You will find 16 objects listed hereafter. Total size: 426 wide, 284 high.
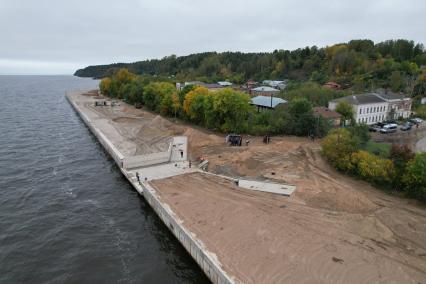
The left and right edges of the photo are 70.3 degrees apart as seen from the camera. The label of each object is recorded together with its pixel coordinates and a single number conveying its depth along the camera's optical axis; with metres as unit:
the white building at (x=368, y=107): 54.65
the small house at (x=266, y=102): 59.86
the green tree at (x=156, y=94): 69.79
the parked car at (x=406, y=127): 51.85
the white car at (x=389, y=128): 50.03
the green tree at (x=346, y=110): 53.24
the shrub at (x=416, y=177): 24.67
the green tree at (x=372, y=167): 27.52
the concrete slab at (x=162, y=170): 31.91
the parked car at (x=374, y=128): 51.03
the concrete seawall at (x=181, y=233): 17.62
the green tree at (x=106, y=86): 111.36
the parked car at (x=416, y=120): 56.82
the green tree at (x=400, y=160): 26.81
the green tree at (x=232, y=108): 47.16
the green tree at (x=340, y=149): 31.14
